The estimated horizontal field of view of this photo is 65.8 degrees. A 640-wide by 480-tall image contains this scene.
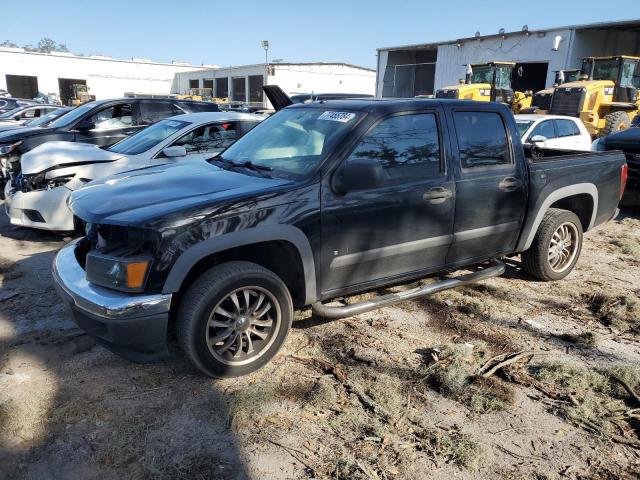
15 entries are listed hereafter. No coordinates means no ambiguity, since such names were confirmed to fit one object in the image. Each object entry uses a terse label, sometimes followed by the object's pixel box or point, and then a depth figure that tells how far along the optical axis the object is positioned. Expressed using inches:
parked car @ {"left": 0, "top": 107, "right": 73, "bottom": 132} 399.7
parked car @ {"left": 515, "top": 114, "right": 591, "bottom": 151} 385.4
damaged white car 231.3
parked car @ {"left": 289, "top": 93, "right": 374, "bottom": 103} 539.4
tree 5772.6
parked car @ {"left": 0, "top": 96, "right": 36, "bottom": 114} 825.0
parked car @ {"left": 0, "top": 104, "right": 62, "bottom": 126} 622.0
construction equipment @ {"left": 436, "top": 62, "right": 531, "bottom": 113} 700.0
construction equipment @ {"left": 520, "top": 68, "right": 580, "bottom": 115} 662.3
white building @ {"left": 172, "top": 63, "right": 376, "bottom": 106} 1798.7
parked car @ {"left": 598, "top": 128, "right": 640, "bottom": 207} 302.4
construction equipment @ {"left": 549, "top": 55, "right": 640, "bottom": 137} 591.4
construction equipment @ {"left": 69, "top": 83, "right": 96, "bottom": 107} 1472.7
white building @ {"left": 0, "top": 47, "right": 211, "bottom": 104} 2006.6
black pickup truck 116.5
